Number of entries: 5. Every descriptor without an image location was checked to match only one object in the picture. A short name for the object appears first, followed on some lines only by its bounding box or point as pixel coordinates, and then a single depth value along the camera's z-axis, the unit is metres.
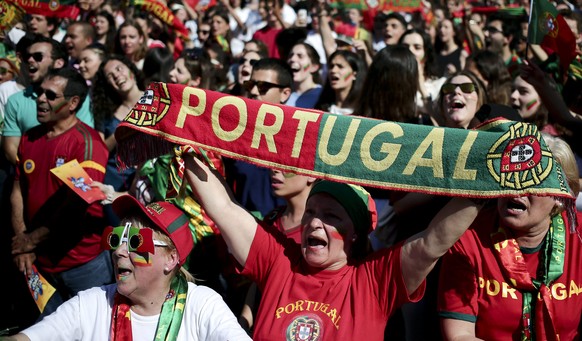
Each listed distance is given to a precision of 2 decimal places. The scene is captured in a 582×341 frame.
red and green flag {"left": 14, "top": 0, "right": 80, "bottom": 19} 8.90
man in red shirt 5.42
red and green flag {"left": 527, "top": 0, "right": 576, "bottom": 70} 5.34
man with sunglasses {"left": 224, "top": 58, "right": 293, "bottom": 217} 5.27
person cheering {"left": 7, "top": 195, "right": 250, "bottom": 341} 3.34
